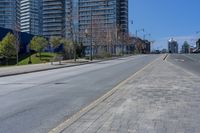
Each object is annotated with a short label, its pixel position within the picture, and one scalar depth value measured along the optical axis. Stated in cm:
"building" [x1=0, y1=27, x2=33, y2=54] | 4638
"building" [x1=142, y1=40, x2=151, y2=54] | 9678
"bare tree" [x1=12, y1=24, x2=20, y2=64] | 3554
